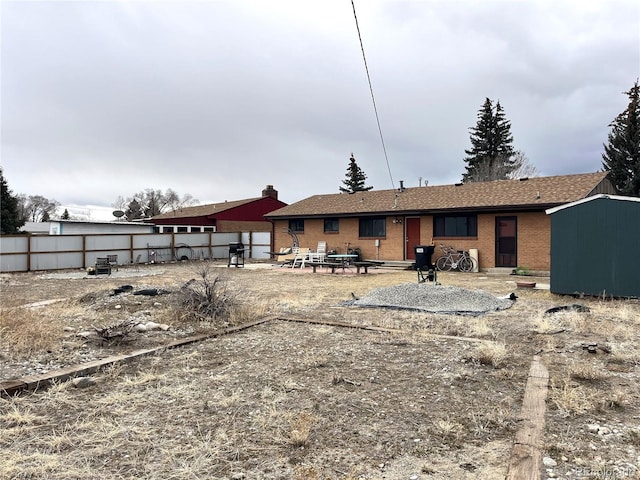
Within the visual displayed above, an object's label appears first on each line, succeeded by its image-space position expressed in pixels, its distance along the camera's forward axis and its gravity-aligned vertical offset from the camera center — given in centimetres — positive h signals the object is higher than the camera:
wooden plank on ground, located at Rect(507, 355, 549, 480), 256 -138
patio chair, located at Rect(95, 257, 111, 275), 1661 -107
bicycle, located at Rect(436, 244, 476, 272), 1719 -75
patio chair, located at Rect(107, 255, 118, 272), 1930 -88
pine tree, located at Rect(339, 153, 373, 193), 5288 +822
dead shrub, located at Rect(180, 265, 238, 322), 710 -107
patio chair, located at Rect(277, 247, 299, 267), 2074 -83
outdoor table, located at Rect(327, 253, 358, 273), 1680 -73
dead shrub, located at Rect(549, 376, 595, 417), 347 -137
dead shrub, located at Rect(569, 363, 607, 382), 425 -135
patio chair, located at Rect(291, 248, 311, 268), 1933 -79
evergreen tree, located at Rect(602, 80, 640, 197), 2964 +689
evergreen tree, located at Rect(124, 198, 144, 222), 6344 +459
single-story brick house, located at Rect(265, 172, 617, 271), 1619 +108
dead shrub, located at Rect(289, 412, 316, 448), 296 -140
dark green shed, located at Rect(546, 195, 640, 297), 924 -8
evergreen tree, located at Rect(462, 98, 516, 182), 4144 +1010
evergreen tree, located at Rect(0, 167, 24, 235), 3553 +255
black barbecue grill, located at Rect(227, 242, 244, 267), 2073 -69
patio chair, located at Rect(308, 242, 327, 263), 1916 -70
